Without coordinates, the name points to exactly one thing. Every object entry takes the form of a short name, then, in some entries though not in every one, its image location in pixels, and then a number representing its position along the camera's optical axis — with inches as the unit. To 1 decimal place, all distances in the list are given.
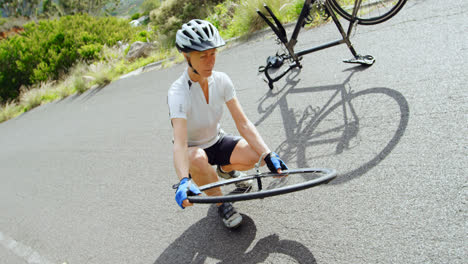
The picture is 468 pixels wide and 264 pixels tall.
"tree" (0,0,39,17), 2054.6
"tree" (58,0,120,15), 2128.4
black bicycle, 188.7
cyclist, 107.5
